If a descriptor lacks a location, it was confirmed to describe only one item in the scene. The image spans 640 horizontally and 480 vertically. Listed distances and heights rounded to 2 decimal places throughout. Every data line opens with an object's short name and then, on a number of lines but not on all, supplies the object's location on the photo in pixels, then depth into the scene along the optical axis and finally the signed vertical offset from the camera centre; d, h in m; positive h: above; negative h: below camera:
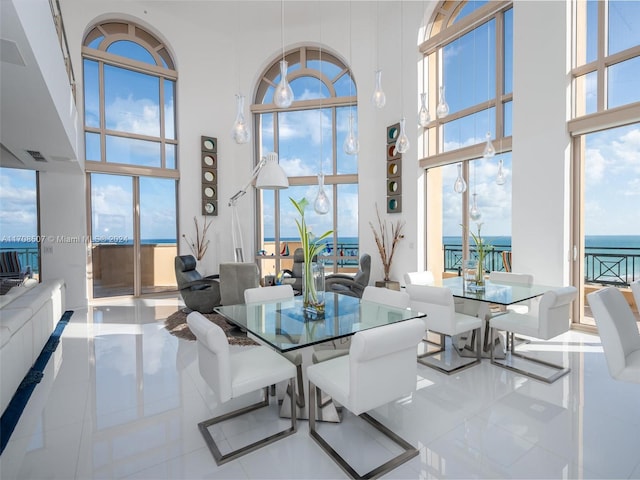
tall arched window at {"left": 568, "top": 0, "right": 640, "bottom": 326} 3.97 +1.28
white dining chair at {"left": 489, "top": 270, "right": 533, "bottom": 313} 4.01 -0.57
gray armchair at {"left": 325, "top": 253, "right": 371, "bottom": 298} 5.19 -0.76
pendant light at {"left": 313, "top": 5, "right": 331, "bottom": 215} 2.98 +0.30
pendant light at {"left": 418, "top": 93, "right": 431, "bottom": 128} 3.73 +1.38
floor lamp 3.44 +0.62
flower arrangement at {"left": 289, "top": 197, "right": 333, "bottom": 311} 2.64 -0.22
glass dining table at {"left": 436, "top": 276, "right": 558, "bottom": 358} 3.21 -0.61
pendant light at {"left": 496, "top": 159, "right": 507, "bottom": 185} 4.36 +0.75
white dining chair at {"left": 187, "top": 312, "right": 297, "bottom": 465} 1.93 -0.87
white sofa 2.53 -0.86
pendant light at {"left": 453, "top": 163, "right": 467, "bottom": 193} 4.10 +0.61
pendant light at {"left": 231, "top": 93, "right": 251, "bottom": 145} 3.64 +1.21
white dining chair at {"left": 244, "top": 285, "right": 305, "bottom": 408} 3.16 -0.57
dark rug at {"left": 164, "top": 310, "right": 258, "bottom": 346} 4.07 -1.28
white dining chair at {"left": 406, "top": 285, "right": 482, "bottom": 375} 3.08 -0.81
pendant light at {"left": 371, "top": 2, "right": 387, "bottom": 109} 3.45 +1.45
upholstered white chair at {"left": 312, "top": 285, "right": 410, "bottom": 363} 2.62 -0.59
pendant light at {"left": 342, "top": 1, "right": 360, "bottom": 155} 3.64 +0.99
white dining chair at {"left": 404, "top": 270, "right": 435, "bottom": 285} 4.05 -0.55
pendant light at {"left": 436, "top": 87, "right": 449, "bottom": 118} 3.86 +1.48
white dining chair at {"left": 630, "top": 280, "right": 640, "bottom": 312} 2.50 -0.43
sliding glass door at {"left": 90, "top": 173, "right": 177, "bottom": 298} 6.78 +0.05
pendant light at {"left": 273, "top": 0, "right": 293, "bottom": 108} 2.87 +1.24
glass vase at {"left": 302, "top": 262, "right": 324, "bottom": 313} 2.70 -0.42
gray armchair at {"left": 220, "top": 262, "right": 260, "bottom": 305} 4.77 -0.63
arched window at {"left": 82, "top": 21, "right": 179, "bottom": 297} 6.67 +1.69
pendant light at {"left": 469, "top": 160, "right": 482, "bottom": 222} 3.96 +0.26
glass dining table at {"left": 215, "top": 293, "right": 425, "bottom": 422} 2.05 -0.62
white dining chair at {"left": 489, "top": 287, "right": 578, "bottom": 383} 2.95 -0.85
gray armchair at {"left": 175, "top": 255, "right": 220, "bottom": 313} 5.27 -0.87
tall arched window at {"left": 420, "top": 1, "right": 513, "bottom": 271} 5.26 +2.05
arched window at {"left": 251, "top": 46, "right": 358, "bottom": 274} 7.79 +2.06
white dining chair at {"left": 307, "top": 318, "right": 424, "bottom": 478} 1.79 -0.82
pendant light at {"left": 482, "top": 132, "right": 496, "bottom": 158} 3.93 +1.00
